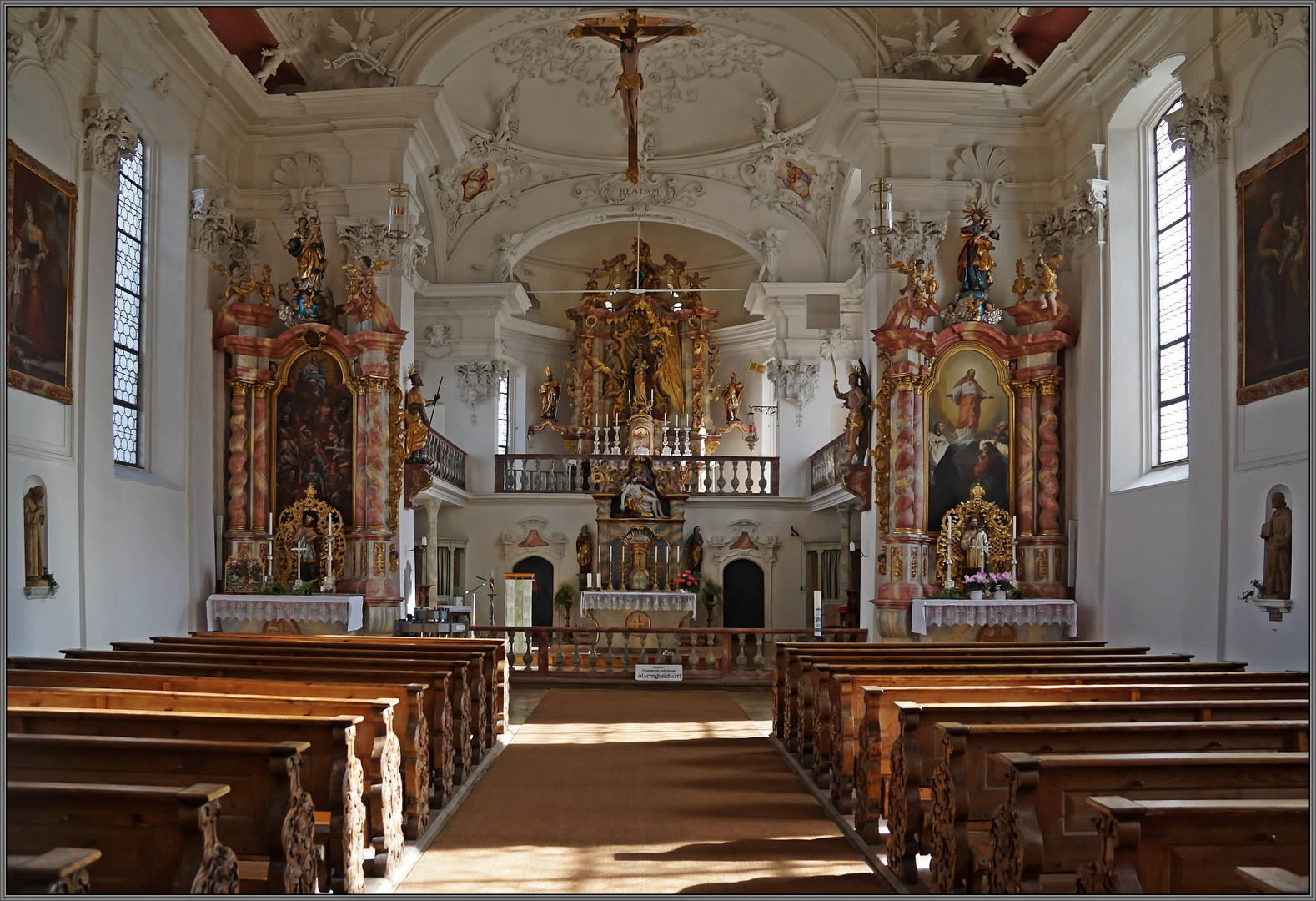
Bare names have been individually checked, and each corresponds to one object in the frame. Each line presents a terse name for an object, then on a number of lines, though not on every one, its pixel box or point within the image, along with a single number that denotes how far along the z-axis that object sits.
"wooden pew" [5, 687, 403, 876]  5.55
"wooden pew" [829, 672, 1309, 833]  6.25
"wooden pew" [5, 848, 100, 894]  2.68
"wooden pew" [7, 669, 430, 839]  6.29
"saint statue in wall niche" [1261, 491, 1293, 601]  8.77
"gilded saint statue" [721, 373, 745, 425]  23.80
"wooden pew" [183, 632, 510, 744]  9.98
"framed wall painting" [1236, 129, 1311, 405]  8.80
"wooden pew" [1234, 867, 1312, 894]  2.68
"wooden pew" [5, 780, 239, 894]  3.72
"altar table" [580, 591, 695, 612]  19.20
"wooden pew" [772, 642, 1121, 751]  9.28
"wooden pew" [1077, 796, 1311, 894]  3.50
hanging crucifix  13.62
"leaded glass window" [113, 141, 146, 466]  12.60
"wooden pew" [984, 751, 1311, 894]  4.14
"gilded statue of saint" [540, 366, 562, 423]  23.77
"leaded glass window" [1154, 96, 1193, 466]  11.96
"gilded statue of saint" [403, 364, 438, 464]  14.19
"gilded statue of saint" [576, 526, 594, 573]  20.88
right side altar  13.10
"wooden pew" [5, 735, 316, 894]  4.44
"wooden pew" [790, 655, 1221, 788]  7.67
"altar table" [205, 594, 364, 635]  13.23
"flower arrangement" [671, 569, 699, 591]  19.80
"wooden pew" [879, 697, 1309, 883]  5.41
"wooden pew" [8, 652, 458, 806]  7.12
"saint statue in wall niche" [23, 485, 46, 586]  9.18
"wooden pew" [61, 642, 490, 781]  7.86
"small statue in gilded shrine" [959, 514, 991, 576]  13.06
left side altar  13.70
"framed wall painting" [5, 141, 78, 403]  9.09
